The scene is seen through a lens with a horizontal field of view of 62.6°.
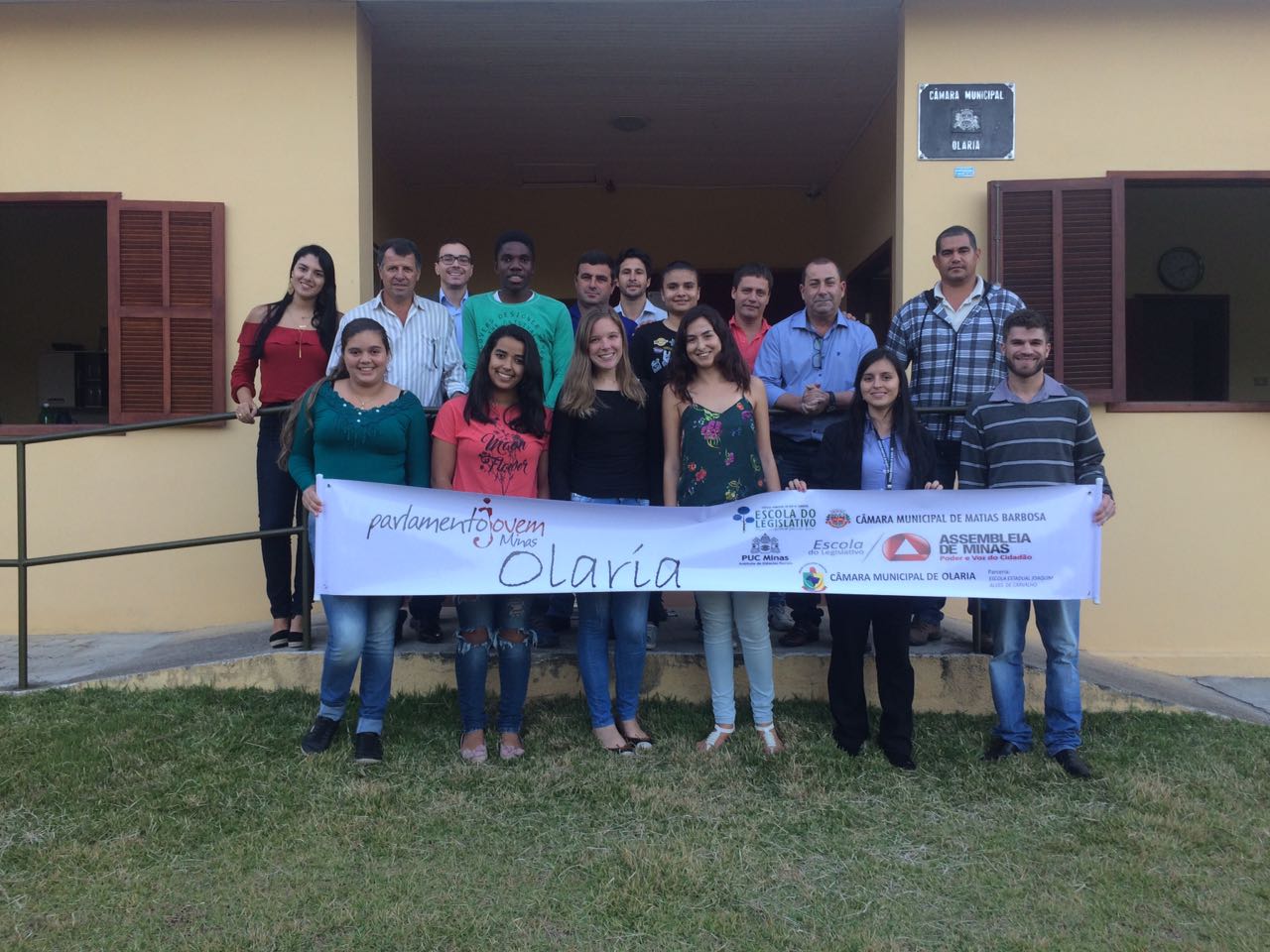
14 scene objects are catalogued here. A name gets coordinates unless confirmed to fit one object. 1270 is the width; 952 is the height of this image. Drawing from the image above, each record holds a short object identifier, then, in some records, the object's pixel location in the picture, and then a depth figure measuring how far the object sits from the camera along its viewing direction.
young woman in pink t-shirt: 3.74
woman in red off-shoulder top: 4.35
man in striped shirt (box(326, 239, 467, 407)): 4.30
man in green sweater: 4.38
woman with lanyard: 3.76
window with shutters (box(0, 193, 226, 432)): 5.38
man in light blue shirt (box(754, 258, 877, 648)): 4.40
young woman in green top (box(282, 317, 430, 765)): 3.69
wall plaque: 5.43
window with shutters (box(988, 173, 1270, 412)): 8.92
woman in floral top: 3.80
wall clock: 9.05
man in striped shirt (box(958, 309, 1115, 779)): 3.69
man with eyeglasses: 4.75
